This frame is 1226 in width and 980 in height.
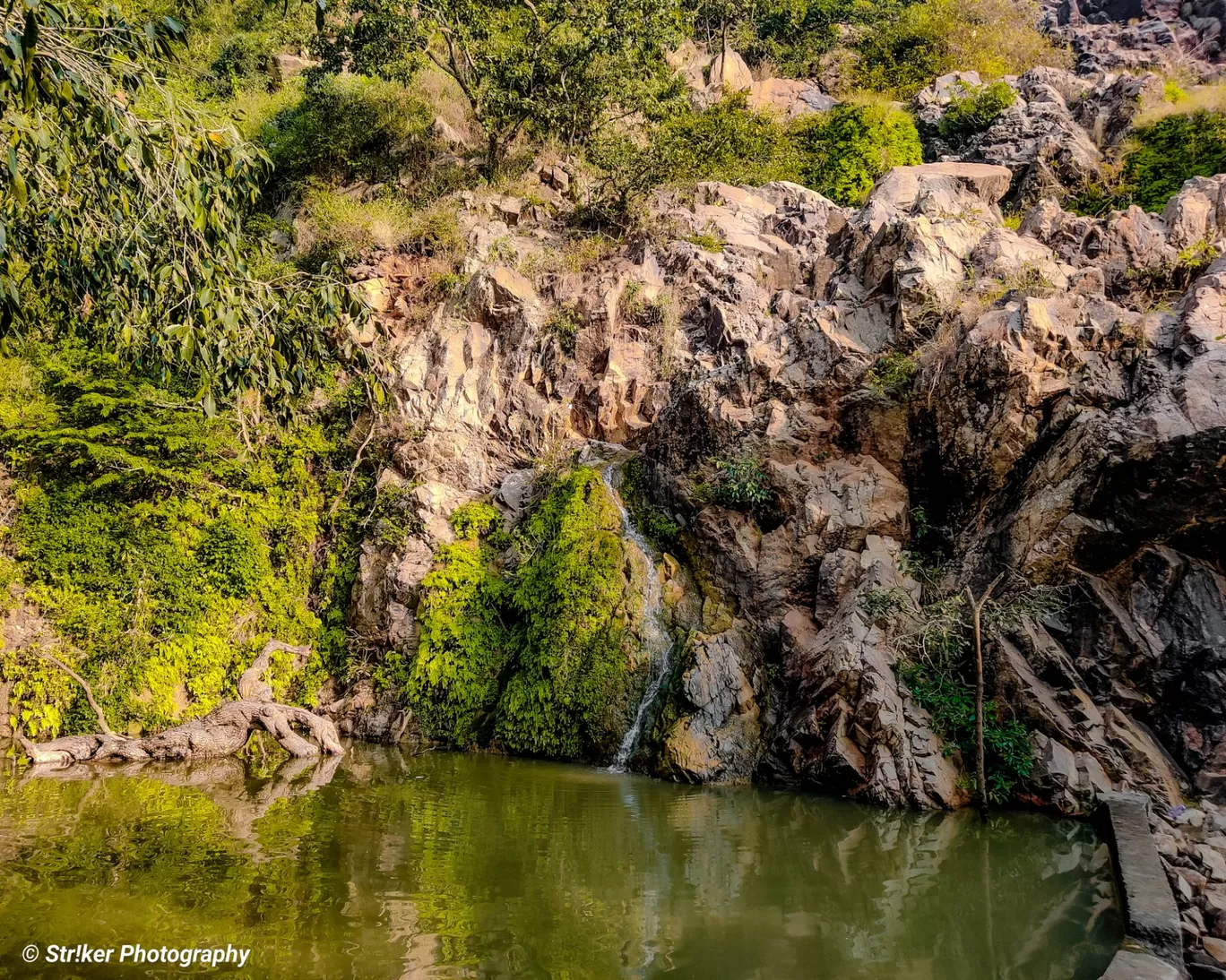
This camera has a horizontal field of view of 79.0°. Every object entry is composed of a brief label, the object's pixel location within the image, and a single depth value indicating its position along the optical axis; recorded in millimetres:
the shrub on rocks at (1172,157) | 17891
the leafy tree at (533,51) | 20031
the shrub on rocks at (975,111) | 22469
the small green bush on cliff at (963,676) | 8922
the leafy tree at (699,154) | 20500
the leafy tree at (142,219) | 4199
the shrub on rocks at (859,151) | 22938
